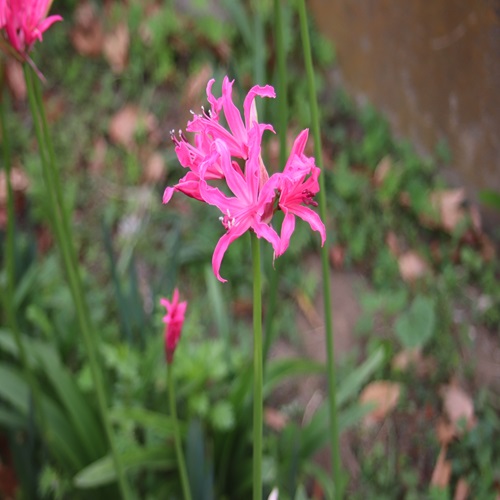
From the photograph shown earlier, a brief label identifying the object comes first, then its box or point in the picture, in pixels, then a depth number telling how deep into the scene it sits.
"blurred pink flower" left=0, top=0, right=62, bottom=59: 1.02
